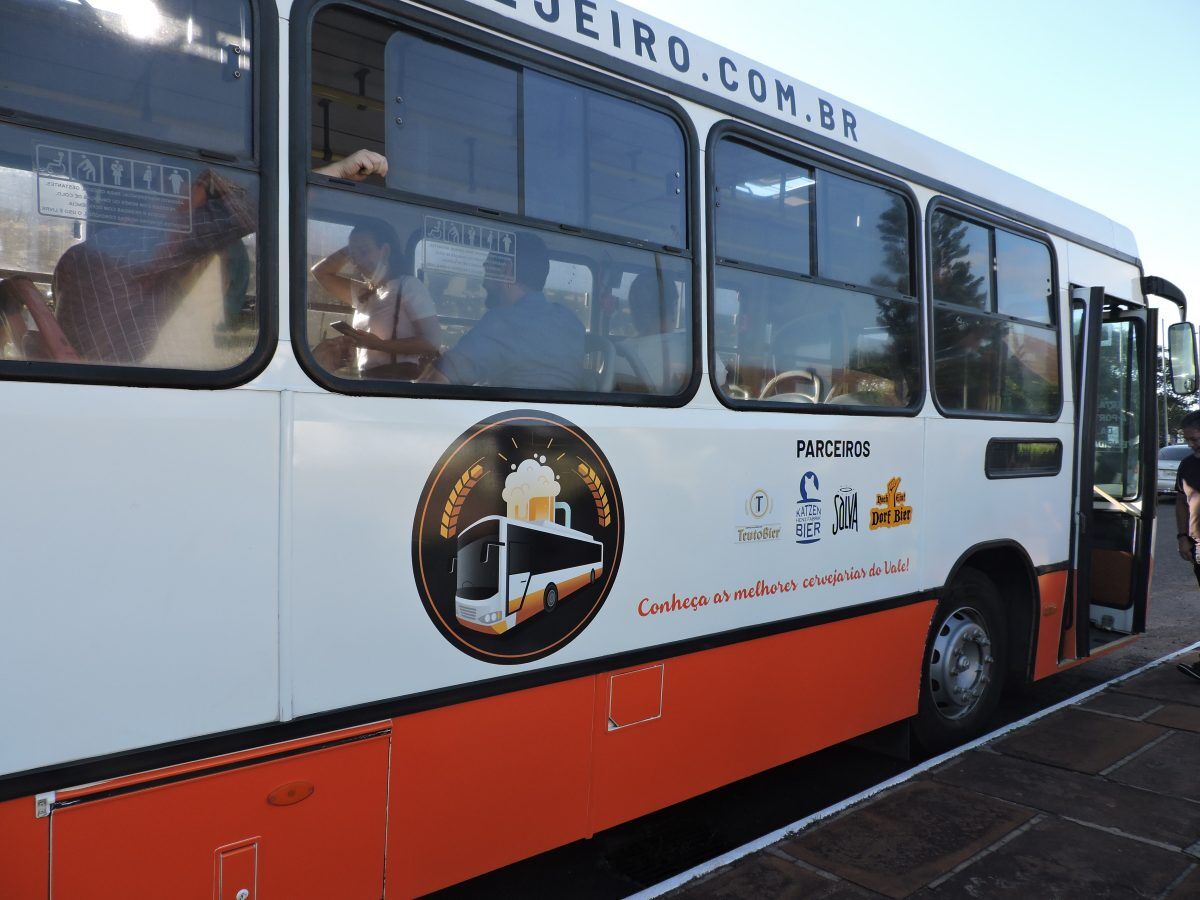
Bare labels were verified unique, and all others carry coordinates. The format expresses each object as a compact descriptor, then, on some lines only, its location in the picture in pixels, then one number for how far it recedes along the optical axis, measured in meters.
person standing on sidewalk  6.01
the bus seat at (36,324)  1.88
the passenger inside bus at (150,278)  1.99
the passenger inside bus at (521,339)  2.63
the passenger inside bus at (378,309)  2.37
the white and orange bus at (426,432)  1.96
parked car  18.84
